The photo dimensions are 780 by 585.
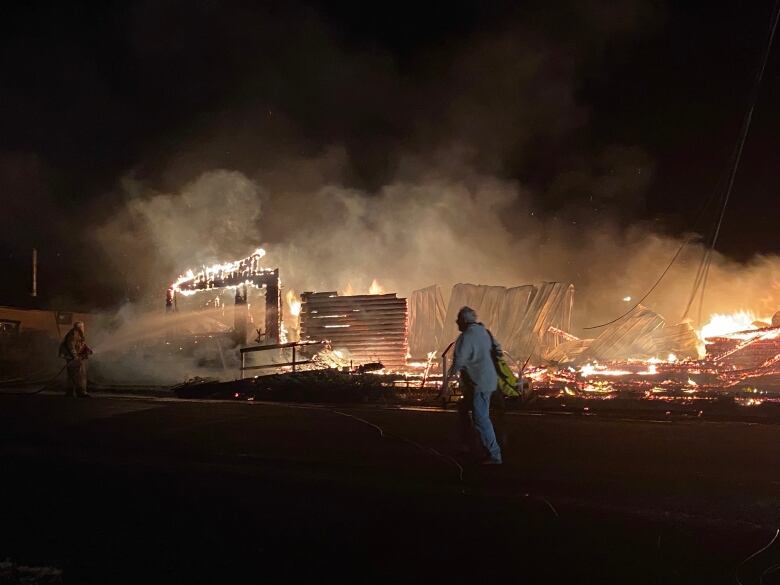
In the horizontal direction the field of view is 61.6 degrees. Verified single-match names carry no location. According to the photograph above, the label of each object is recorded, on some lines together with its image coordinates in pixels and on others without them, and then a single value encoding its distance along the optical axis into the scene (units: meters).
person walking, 6.05
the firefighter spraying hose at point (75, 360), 13.29
